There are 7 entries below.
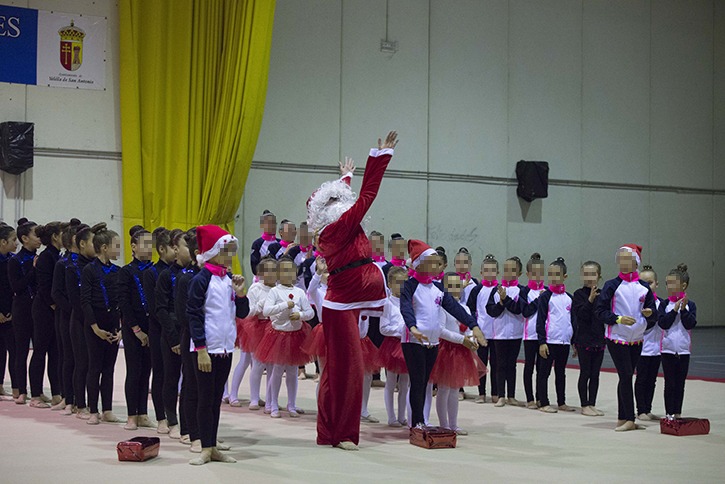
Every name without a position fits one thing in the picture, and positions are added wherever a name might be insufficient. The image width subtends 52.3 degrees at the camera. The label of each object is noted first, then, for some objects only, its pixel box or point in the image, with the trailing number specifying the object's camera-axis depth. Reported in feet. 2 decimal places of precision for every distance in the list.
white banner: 35.70
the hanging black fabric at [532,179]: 46.88
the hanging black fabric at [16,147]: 34.47
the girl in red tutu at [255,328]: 21.65
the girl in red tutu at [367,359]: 19.25
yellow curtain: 36.24
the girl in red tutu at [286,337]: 20.67
